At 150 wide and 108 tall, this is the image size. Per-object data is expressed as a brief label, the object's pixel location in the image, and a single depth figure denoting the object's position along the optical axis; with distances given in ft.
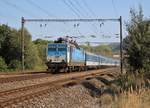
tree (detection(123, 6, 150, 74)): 106.42
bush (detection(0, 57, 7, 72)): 179.32
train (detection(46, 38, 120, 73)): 139.33
